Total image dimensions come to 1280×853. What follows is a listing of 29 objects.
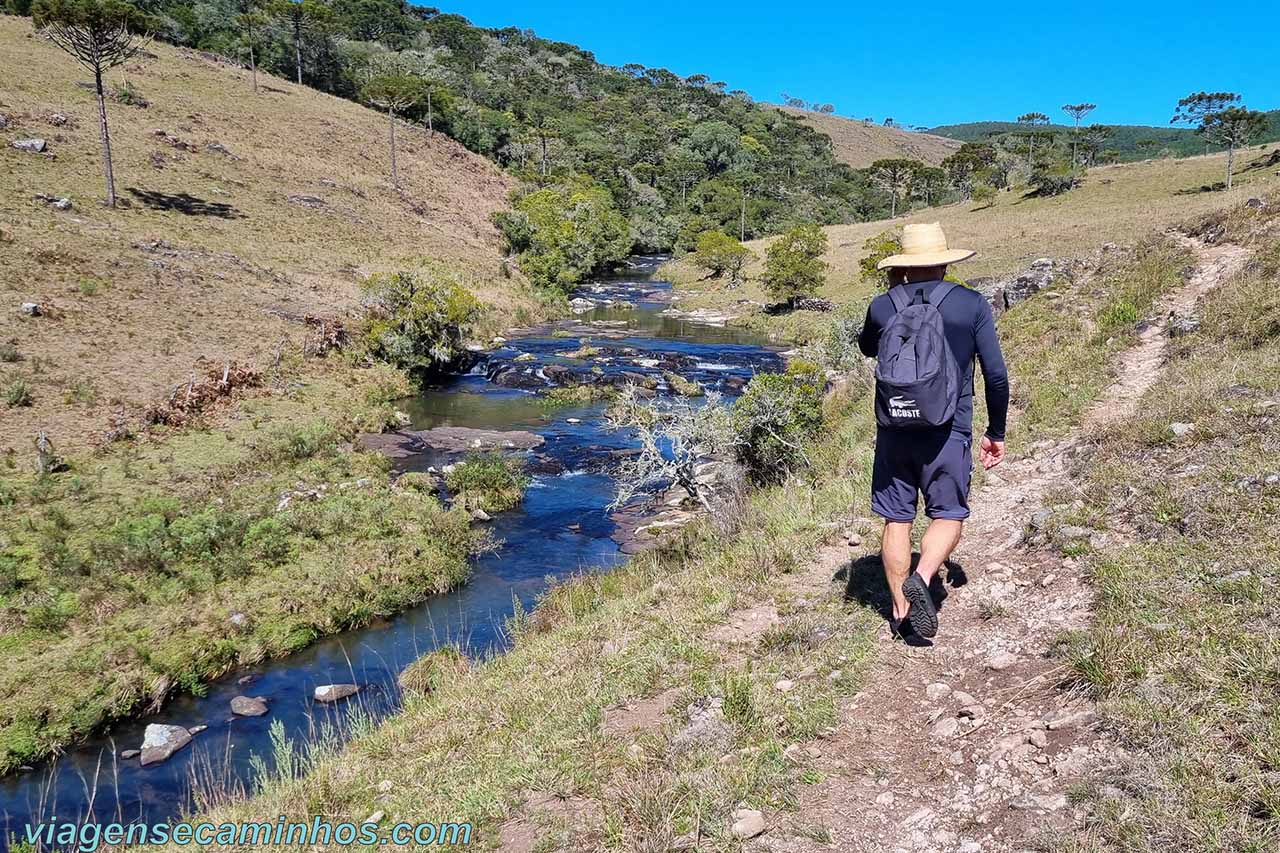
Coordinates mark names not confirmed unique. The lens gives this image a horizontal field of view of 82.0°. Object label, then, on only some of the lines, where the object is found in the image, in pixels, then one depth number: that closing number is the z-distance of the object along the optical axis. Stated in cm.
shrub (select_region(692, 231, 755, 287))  6319
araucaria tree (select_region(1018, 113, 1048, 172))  10025
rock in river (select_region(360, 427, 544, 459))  2178
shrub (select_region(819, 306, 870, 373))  2231
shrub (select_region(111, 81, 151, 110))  5697
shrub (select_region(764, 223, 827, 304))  4706
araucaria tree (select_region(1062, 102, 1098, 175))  8600
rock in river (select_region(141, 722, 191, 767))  933
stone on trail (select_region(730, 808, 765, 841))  381
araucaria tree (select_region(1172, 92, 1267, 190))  5522
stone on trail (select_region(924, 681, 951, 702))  470
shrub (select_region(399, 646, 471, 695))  917
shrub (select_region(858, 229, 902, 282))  4087
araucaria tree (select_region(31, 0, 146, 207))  3819
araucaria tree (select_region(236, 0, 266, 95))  8225
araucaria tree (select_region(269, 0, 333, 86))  8281
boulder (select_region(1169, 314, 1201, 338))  1229
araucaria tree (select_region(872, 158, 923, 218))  11125
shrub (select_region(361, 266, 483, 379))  2994
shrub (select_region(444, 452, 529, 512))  1781
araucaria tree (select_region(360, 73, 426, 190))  7506
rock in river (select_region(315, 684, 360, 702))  1051
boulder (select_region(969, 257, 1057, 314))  2114
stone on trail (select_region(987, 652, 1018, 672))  479
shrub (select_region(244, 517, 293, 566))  1377
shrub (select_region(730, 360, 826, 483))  1480
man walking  459
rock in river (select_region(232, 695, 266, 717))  1030
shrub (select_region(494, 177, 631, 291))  5638
